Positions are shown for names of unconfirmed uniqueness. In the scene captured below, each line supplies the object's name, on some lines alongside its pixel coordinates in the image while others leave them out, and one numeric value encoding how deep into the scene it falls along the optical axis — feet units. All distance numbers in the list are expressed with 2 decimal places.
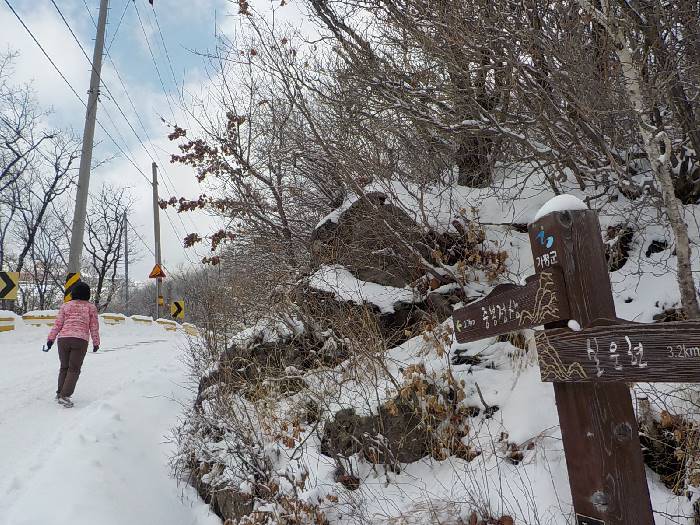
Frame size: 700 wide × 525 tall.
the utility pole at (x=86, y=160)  36.14
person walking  20.13
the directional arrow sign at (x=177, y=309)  76.23
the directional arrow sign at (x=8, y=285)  39.82
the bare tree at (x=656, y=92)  9.75
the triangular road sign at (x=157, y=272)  68.82
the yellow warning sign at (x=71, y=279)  34.81
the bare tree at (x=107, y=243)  99.14
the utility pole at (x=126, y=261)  129.29
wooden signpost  5.88
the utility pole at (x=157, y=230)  78.99
